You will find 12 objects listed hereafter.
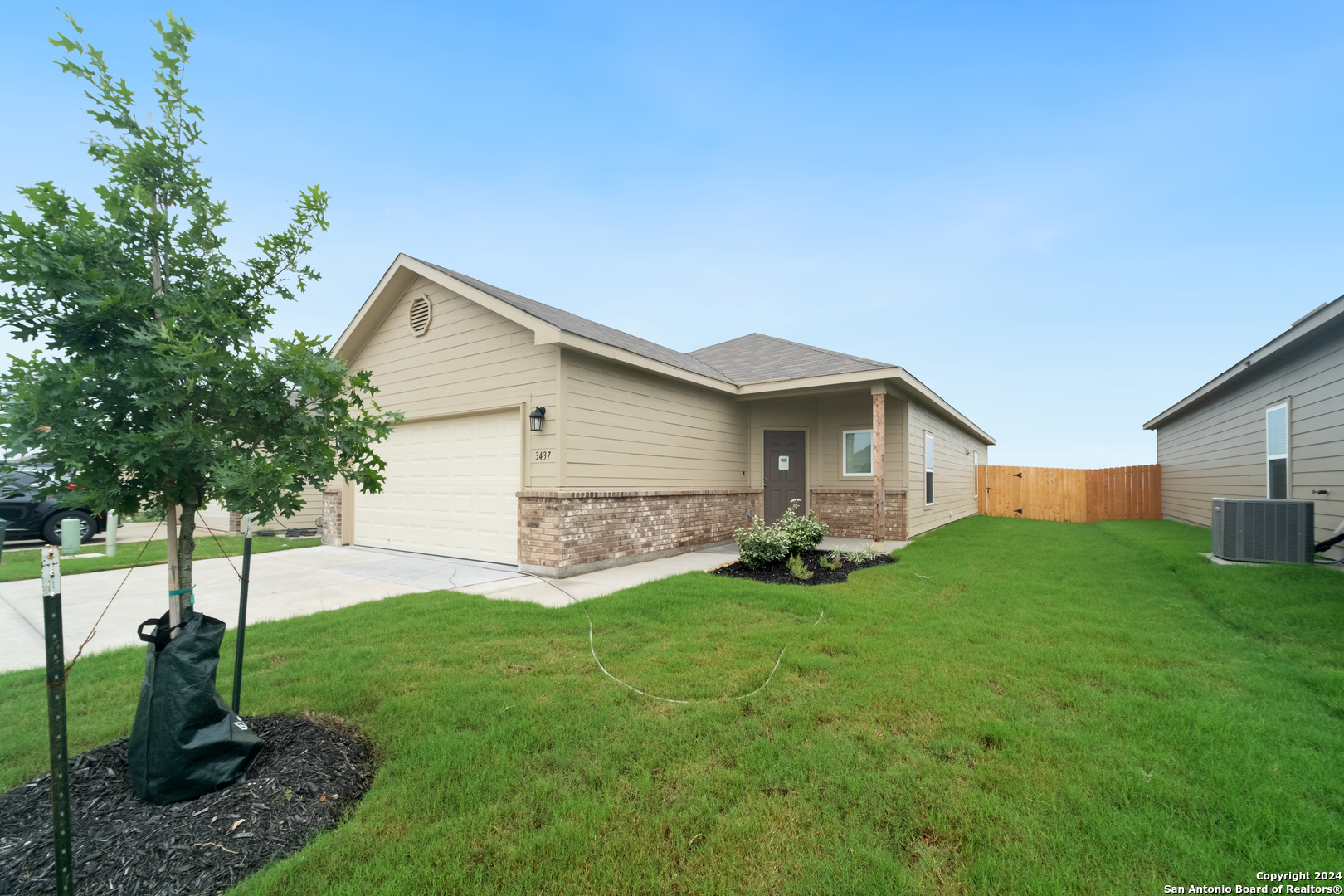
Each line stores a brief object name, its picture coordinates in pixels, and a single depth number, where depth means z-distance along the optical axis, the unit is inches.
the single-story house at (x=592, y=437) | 299.3
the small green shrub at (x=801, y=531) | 317.7
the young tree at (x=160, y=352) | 82.4
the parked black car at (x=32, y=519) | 393.4
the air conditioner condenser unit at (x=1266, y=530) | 261.7
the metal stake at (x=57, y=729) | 62.4
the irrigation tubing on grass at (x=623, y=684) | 133.5
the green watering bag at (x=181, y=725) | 86.6
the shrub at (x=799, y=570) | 277.1
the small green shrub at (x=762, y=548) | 302.2
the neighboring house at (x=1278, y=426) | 281.7
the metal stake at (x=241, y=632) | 110.0
